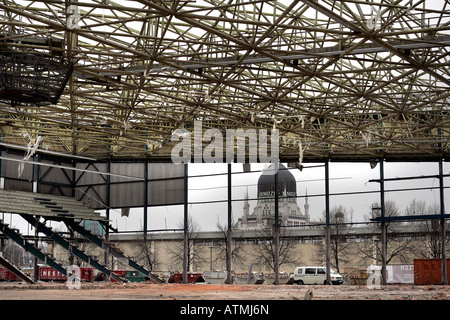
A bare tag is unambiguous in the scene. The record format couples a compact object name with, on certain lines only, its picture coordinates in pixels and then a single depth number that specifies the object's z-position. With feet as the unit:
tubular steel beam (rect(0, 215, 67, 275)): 128.57
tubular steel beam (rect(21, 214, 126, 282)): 138.21
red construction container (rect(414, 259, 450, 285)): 133.62
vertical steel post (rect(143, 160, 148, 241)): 150.61
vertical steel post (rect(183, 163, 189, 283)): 148.13
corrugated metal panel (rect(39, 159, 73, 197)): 150.82
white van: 155.94
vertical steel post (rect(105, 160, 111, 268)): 155.22
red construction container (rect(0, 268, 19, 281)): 169.17
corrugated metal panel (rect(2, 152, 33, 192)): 141.38
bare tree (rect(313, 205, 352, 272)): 219.98
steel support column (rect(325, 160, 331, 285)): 141.18
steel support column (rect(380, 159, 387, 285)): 136.98
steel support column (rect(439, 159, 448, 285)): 131.03
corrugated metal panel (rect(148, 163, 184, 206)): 151.02
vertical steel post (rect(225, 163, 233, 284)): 145.18
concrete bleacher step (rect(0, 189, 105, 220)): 135.13
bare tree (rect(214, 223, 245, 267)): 247.93
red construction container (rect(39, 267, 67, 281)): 166.50
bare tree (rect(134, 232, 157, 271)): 245.24
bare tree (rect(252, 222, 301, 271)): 244.28
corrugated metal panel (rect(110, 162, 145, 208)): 154.51
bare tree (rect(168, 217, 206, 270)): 243.19
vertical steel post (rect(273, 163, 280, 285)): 143.84
